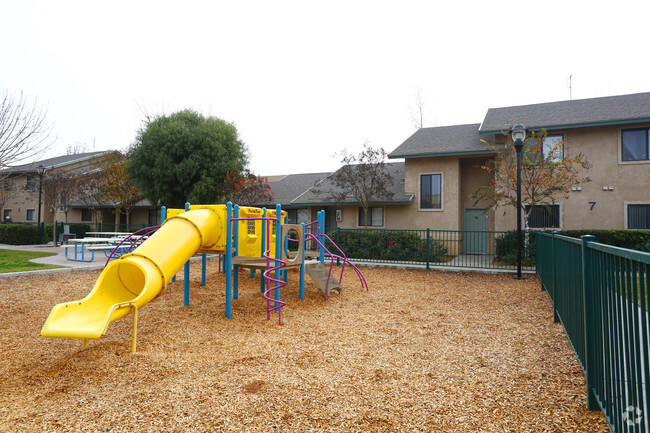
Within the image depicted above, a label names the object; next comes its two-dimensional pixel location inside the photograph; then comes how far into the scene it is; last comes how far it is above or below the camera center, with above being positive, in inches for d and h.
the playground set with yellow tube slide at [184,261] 179.3 -22.3
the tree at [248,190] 712.4 +73.5
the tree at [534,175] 550.9 +83.6
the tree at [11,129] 458.9 +122.9
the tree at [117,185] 973.5 +112.2
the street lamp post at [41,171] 783.8 +122.0
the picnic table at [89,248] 542.6 -30.0
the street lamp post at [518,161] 412.5 +76.9
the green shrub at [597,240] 498.6 -19.7
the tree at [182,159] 806.5 +154.0
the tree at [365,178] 725.9 +99.3
